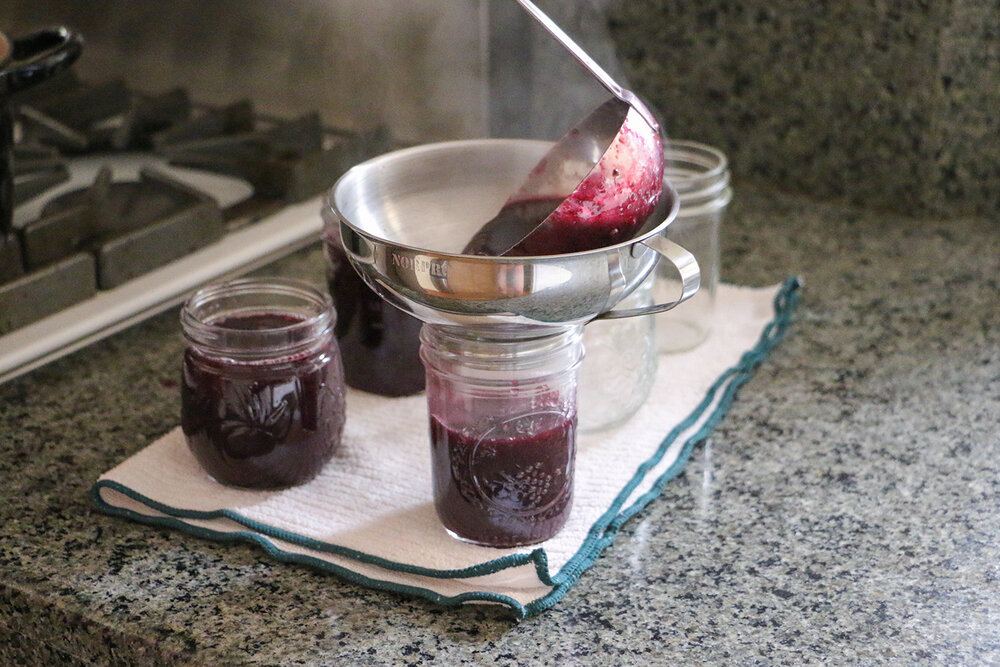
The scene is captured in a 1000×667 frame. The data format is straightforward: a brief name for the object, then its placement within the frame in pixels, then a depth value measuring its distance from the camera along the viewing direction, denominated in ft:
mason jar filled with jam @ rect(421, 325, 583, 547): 2.29
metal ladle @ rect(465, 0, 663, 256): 2.20
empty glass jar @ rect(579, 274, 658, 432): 2.83
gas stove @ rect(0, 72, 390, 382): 3.13
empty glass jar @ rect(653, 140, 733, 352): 3.14
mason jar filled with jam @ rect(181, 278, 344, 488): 2.46
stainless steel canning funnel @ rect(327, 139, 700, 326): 2.02
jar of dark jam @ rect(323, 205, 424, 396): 2.91
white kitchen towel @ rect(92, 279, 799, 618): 2.27
